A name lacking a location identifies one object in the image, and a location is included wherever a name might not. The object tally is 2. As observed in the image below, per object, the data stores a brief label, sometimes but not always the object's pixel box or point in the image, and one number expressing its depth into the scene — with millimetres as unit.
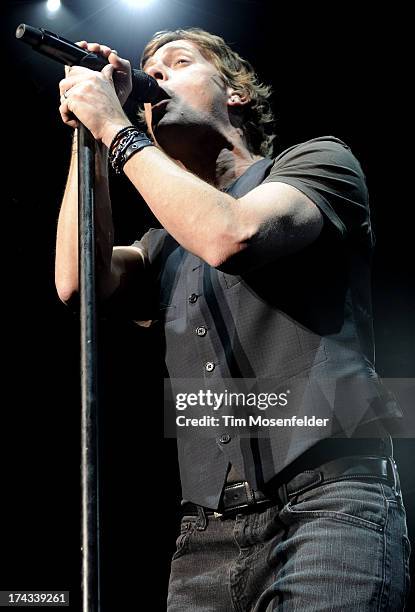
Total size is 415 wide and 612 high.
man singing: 2748
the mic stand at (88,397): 2472
